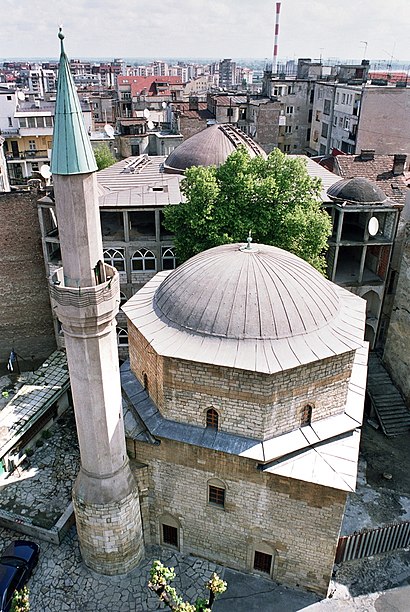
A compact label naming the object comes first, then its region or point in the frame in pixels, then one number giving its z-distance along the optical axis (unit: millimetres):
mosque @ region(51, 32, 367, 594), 13578
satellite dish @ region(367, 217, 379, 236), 25328
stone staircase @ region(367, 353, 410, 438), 23328
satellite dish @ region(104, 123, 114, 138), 47906
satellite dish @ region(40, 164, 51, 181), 29547
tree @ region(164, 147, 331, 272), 21344
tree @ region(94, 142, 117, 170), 41188
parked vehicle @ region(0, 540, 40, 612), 14836
